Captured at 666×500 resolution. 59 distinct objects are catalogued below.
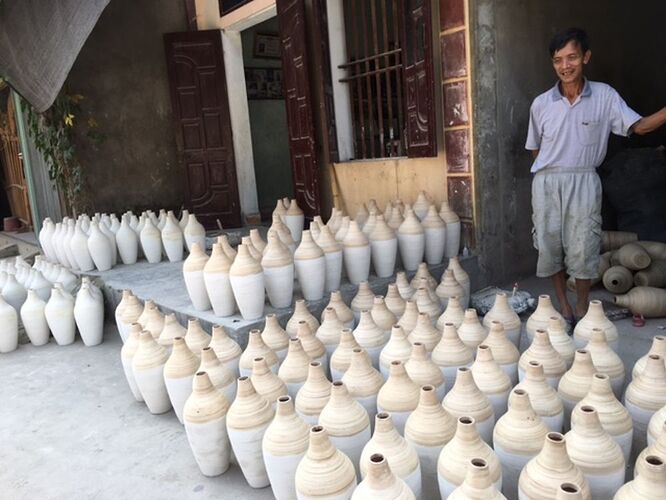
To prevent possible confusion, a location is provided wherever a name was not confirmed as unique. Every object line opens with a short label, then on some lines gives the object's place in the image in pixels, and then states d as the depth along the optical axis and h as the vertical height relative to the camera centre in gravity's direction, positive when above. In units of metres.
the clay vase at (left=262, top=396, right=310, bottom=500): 1.61 -0.83
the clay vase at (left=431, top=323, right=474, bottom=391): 2.05 -0.78
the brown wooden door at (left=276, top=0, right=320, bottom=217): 4.67 +0.45
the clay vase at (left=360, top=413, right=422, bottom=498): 1.43 -0.79
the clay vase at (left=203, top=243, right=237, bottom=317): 2.76 -0.57
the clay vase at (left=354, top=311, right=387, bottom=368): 2.32 -0.78
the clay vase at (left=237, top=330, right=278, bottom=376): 2.25 -0.79
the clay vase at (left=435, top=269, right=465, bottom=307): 2.97 -0.77
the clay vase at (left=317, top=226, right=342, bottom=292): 3.12 -0.58
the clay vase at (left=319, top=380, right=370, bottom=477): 1.66 -0.81
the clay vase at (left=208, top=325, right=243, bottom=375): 2.34 -0.79
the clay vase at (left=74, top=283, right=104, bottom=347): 3.52 -0.90
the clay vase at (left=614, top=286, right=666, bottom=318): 3.00 -0.94
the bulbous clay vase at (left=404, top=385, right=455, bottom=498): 1.56 -0.80
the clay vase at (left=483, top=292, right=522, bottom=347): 2.40 -0.77
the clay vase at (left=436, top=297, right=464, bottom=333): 2.40 -0.75
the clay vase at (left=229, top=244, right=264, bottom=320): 2.68 -0.57
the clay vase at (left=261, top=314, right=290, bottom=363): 2.40 -0.78
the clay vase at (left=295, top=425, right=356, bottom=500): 1.40 -0.81
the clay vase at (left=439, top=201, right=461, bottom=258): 3.60 -0.55
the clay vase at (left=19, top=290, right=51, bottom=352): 3.56 -0.91
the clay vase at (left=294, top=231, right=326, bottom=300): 2.93 -0.59
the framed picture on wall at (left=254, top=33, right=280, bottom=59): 7.07 +1.46
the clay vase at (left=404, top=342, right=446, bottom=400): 1.90 -0.77
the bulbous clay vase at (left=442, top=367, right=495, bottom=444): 1.68 -0.79
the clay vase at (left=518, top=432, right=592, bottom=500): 1.26 -0.77
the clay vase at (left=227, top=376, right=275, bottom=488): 1.80 -0.85
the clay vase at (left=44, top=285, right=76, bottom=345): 3.55 -0.89
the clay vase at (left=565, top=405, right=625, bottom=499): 1.38 -0.81
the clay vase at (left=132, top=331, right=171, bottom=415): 2.40 -0.87
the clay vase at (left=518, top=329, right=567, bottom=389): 1.93 -0.78
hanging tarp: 3.76 +0.98
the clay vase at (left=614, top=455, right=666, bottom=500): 1.16 -0.75
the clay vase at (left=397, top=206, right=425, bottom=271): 3.40 -0.57
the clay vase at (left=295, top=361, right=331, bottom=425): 1.83 -0.80
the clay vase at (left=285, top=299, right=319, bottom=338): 2.56 -0.75
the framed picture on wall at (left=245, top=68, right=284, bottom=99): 7.24 +1.01
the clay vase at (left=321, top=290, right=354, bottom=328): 2.64 -0.75
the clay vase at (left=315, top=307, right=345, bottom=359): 2.45 -0.78
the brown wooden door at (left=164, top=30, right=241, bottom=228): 6.01 +0.45
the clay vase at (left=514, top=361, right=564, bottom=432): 1.69 -0.79
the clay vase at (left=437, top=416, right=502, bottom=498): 1.38 -0.79
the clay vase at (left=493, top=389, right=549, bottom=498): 1.49 -0.80
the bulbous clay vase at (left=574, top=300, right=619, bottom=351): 2.17 -0.76
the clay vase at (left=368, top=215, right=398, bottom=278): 3.30 -0.57
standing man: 2.70 -0.12
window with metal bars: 3.58 +0.51
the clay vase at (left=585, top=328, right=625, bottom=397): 1.91 -0.79
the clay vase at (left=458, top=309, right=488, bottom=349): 2.21 -0.76
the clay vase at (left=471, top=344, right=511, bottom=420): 1.83 -0.79
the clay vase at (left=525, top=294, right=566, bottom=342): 2.31 -0.75
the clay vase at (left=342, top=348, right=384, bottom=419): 1.91 -0.79
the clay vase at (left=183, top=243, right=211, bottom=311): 2.91 -0.57
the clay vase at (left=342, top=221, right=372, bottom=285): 3.19 -0.58
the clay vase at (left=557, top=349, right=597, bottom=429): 1.76 -0.79
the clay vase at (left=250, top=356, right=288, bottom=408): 1.94 -0.79
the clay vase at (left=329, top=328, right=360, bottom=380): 2.14 -0.78
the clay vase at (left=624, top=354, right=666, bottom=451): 1.66 -0.81
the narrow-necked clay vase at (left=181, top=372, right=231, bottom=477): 1.91 -0.89
